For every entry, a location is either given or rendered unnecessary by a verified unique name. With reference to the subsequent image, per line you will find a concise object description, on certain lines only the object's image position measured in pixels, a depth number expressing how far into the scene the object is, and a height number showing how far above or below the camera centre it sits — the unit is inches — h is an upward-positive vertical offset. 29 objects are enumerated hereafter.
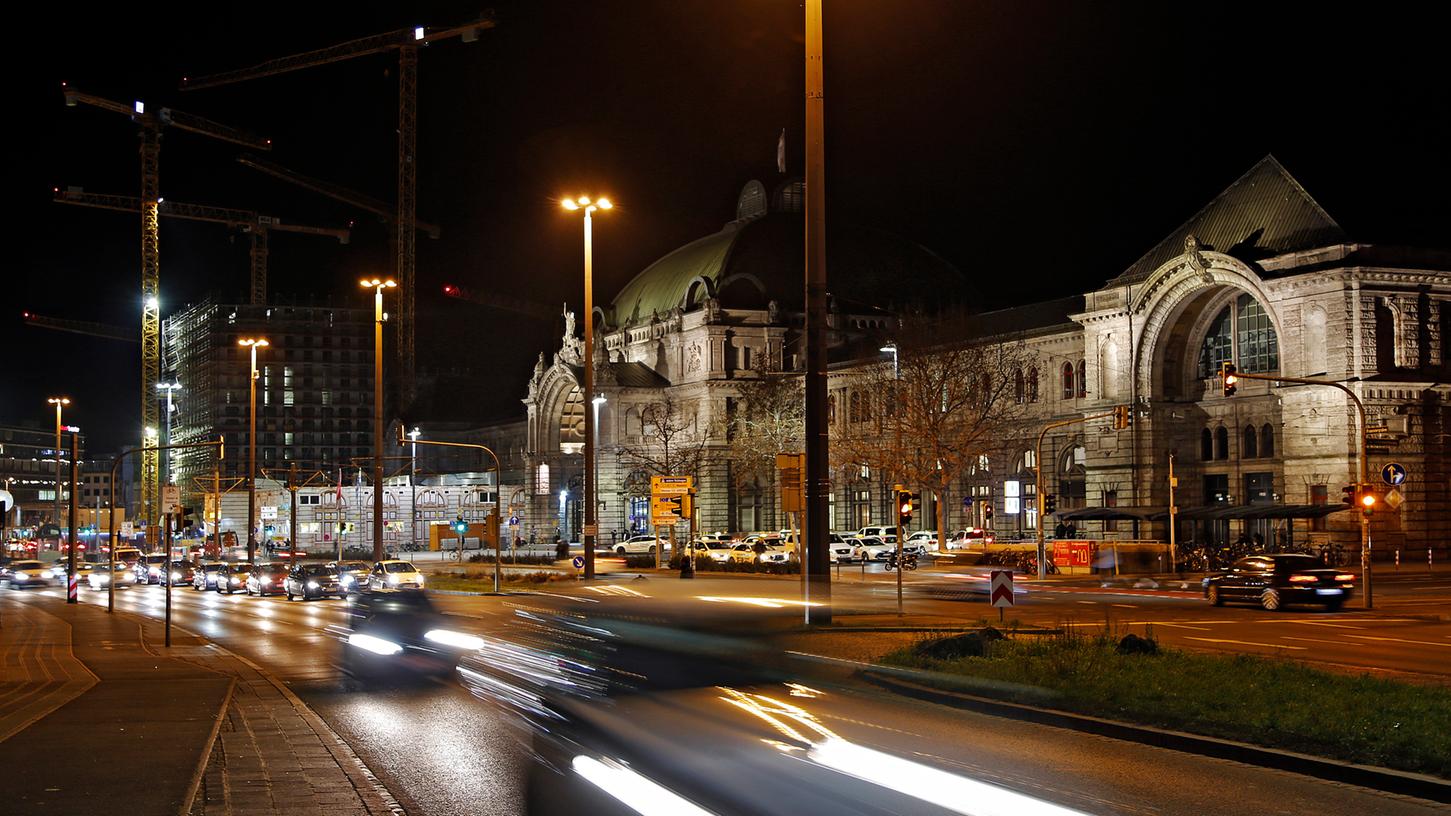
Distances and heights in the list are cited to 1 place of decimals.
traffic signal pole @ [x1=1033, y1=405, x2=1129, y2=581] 2045.3 -30.0
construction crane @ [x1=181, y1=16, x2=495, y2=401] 5615.2 +1595.3
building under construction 6471.5 +466.3
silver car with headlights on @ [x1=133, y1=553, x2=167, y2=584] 3050.7 -184.1
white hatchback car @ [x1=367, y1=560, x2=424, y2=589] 1830.7 -125.9
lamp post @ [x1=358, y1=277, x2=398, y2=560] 2082.9 +51.9
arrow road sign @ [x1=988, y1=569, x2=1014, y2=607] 951.6 -77.7
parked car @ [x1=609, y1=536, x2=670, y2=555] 3238.2 -154.7
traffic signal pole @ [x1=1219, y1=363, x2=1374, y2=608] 1408.7 -10.2
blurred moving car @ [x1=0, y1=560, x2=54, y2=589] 2942.9 -185.4
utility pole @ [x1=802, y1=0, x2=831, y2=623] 916.0 +96.7
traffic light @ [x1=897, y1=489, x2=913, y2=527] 1298.0 -27.7
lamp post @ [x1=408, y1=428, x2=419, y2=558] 4018.2 -83.9
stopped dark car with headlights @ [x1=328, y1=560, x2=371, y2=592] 2050.9 -140.1
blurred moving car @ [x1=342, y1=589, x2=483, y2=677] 797.9 -89.5
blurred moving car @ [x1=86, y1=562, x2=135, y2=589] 2837.1 -197.9
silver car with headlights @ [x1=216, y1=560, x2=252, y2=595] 2450.8 -163.4
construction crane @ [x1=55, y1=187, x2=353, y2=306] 5457.7 +1231.6
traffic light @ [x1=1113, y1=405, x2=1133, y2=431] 2023.9 +80.6
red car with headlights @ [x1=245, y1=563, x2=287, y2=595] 2265.0 -155.0
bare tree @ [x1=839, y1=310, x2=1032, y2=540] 2650.1 +125.8
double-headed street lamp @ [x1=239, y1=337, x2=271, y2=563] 2479.6 -35.1
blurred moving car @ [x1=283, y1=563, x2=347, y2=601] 2075.5 -146.8
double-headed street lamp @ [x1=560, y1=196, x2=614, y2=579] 1701.5 +124.0
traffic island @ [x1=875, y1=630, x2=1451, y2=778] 502.9 -96.3
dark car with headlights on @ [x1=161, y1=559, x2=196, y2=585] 2859.0 -182.1
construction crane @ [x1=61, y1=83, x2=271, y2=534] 4830.2 +916.6
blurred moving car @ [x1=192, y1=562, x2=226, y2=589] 2630.4 -171.7
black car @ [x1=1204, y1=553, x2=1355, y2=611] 1387.8 -111.8
